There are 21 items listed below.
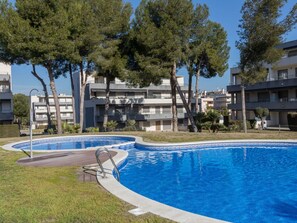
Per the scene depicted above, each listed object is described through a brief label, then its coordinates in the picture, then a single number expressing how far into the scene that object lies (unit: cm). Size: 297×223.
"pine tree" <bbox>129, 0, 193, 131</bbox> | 2538
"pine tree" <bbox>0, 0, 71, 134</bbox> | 2352
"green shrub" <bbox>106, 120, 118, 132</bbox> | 3119
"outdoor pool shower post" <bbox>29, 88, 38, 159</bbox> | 1248
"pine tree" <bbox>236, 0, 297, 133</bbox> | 2356
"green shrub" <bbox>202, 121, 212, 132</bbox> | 2738
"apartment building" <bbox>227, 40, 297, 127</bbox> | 3710
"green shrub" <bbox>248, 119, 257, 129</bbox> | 3293
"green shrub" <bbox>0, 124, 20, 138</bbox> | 2699
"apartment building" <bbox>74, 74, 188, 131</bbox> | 4372
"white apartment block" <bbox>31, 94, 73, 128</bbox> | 7569
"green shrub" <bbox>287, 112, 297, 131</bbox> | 2721
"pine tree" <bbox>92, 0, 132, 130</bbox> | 2812
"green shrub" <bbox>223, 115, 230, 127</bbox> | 3244
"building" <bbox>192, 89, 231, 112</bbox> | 10600
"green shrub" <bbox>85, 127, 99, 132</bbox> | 2915
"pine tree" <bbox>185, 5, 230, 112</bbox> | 2652
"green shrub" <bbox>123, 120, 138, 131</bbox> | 3259
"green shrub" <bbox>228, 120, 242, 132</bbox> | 2830
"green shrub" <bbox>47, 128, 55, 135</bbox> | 2818
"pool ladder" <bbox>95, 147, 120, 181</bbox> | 856
